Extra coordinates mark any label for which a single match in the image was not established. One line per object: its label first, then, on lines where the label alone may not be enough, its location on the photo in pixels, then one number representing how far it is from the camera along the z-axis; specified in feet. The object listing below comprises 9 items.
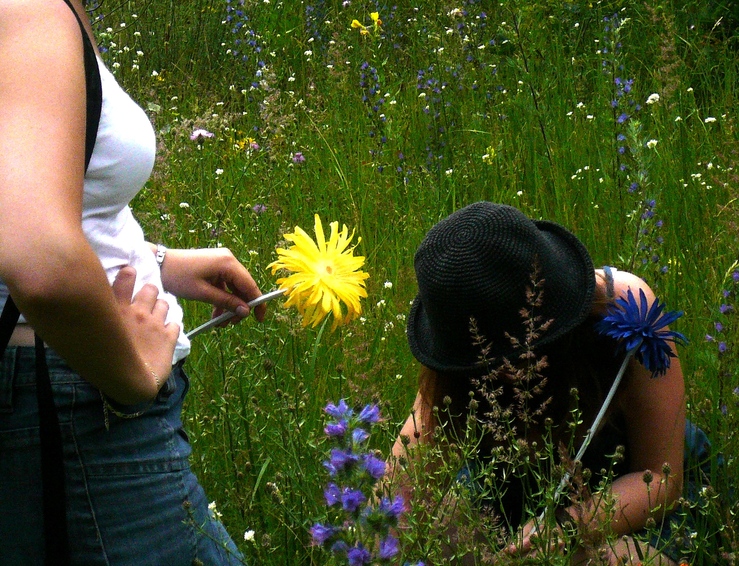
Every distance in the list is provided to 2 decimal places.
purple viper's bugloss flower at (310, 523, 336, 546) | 6.92
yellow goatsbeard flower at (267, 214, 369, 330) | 8.09
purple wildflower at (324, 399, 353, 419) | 7.01
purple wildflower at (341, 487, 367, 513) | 6.77
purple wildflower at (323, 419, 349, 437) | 6.89
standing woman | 6.67
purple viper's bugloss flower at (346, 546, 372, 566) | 6.77
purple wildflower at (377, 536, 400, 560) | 6.81
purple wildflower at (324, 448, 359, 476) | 6.83
